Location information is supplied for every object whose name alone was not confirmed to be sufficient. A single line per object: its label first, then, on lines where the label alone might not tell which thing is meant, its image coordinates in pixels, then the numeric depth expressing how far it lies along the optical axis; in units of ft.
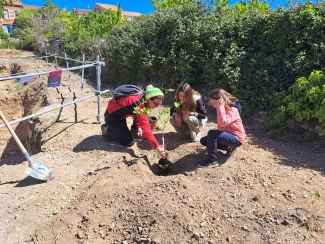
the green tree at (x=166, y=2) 43.63
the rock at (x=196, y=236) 7.80
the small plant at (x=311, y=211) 7.87
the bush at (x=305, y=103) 13.12
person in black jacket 12.60
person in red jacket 11.59
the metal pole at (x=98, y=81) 16.51
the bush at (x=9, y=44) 77.36
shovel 11.05
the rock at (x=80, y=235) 8.43
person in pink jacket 10.77
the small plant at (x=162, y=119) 11.14
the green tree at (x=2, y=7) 58.47
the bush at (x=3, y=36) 100.97
